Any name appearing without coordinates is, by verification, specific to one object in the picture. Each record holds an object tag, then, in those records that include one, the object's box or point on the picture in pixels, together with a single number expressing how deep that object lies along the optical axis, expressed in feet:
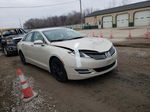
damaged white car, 9.86
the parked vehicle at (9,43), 25.79
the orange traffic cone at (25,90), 9.41
